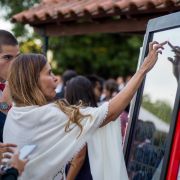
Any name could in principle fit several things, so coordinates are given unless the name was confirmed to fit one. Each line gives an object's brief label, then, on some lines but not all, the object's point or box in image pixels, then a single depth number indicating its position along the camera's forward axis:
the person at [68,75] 4.58
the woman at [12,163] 1.75
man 2.42
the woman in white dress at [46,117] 1.88
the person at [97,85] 5.29
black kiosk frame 1.94
